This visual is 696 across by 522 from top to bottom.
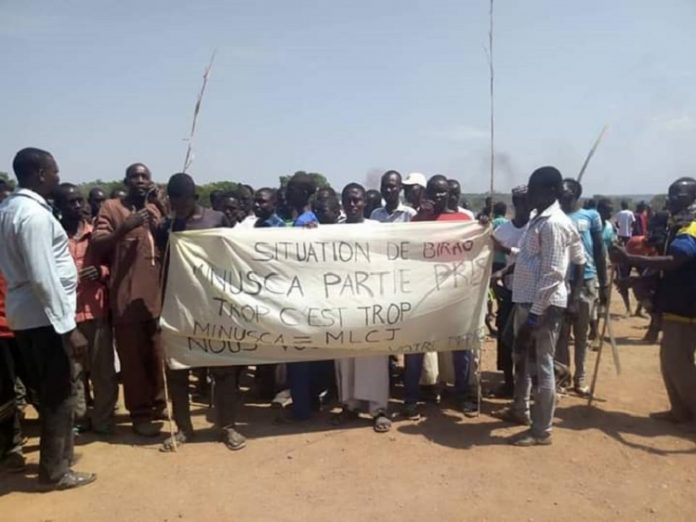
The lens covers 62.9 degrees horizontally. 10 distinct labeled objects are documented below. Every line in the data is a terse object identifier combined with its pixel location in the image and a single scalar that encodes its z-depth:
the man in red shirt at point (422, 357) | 5.58
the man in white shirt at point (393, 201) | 6.58
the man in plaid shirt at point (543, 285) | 4.64
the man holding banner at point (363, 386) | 5.41
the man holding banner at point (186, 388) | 4.97
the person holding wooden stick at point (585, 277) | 6.00
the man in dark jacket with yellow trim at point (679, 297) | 5.00
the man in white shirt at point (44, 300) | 3.85
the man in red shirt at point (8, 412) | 4.57
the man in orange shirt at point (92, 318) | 5.11
